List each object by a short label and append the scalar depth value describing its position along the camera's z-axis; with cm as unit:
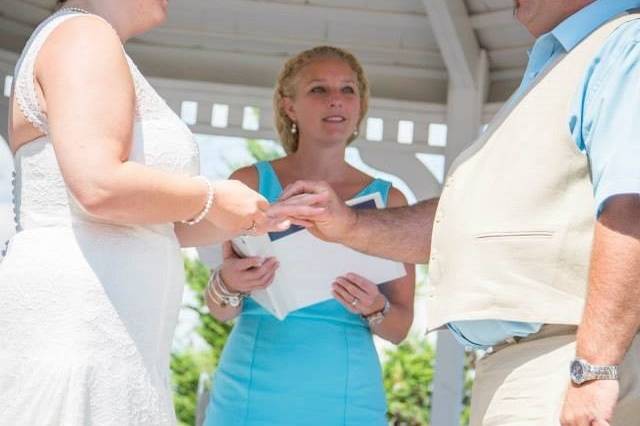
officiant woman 406
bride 252
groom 240
